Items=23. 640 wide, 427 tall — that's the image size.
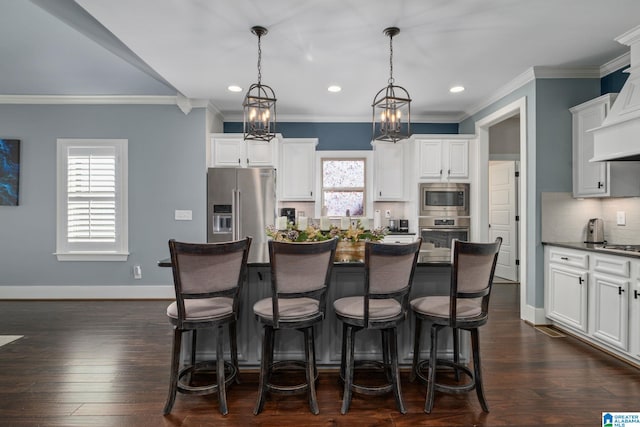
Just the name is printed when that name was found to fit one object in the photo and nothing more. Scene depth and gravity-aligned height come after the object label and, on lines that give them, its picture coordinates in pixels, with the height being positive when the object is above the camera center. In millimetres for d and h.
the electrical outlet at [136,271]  4867 -783
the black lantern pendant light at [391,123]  2607 +688
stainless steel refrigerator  4863 +147
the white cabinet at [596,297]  2727 -732
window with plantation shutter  4832 +205
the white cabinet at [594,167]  3307 +450
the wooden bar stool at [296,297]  1965 -496
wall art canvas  4766 +601
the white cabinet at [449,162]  5105 +759
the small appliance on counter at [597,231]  3635 -180
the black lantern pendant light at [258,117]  2727 +771
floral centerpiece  2637 -171
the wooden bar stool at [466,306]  2088 -596
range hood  2738 +740
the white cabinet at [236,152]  5055 +903
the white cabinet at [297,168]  5270 +698
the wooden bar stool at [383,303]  2020 -554
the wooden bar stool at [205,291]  1934 -435
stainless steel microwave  5102 +204
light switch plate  4895 -6
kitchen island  2629 -899
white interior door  5855 +33
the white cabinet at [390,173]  5363 +630
